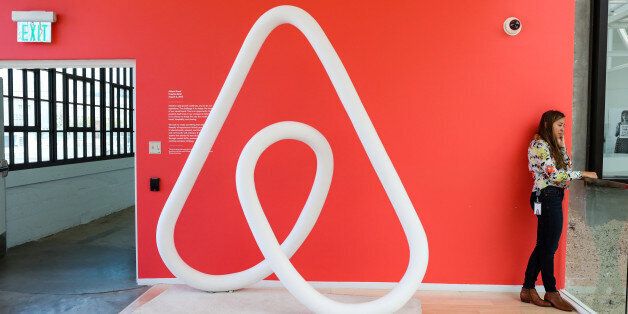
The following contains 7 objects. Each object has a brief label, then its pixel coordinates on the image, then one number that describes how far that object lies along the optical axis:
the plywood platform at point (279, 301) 3.04
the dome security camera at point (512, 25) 3.70
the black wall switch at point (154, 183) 3.88
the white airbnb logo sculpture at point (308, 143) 2.69
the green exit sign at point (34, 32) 3.82
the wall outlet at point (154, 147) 3.89
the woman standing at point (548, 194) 3.39
